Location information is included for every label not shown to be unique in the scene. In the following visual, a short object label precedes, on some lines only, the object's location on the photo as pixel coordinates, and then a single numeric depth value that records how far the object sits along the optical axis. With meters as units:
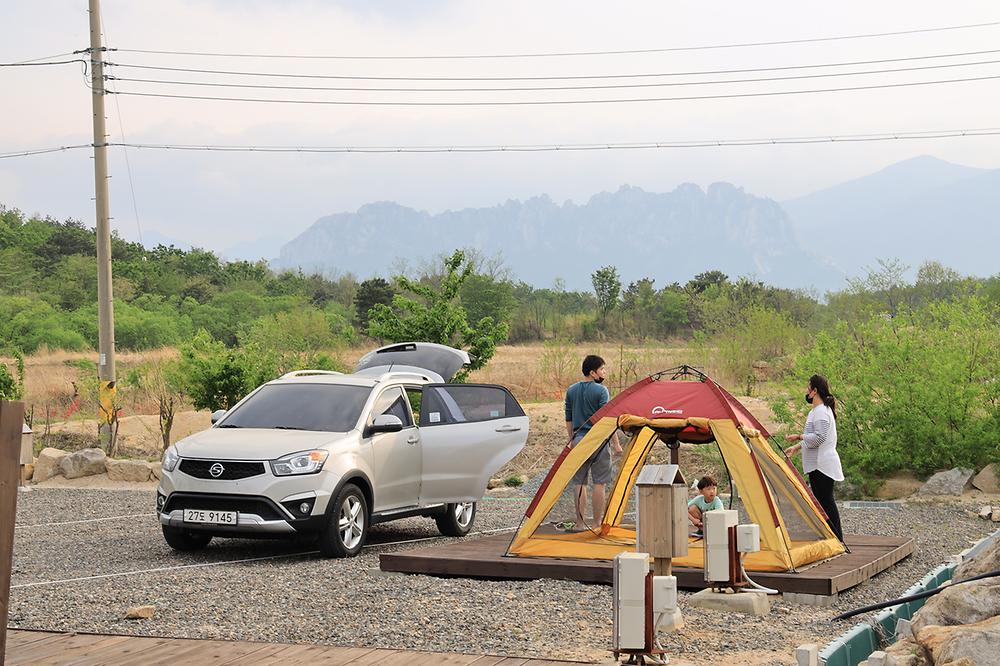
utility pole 23.61
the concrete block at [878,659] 5.74
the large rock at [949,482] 17.72
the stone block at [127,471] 21.50
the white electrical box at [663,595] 6.70
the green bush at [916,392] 18.00
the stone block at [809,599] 9.33
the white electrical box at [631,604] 6.52
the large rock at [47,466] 21.69
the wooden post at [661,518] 8.22
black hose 6.90
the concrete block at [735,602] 8.75
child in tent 11.59
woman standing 11.43
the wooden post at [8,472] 4.91
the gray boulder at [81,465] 21.72
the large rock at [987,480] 17.78
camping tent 10.63
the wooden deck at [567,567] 9.55
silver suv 11.34
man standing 11.65
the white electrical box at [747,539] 9.02
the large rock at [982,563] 7.18
